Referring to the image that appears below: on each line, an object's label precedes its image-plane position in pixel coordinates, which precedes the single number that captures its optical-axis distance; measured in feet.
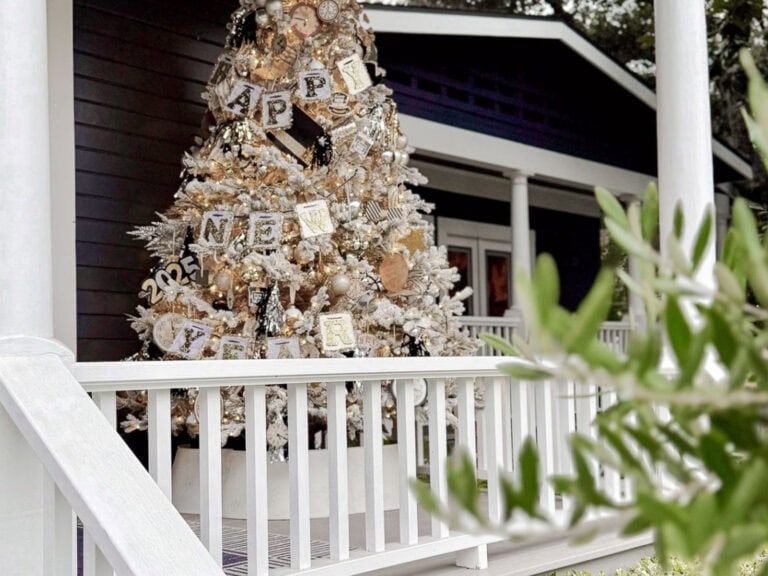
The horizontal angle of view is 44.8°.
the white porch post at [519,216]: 25.64
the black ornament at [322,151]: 14.61
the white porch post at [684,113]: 13.17
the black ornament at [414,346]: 14.43
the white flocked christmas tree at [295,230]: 13.79
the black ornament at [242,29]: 15.39
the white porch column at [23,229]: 7.34
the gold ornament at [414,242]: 14.96
